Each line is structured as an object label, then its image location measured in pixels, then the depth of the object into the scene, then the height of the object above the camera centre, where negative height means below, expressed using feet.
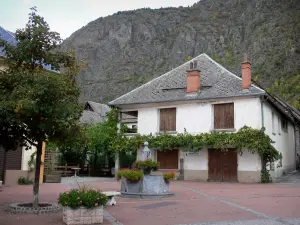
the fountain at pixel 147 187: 47.96 -4.03
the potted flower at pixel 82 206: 29.25 -3.98
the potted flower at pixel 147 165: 49.64 -1.11
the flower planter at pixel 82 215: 29.22 -4.74
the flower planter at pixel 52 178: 69.61 -4.23
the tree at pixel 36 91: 31.83 +5.66
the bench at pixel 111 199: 39.65 -4.63
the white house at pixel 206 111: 76.18 +10.32
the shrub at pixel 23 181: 62.44 -4.37
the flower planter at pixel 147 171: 50.21 -1.93
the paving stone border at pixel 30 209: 33.99 -5.02
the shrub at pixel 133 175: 48.60 -2.40
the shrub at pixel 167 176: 49.35 -2.53
